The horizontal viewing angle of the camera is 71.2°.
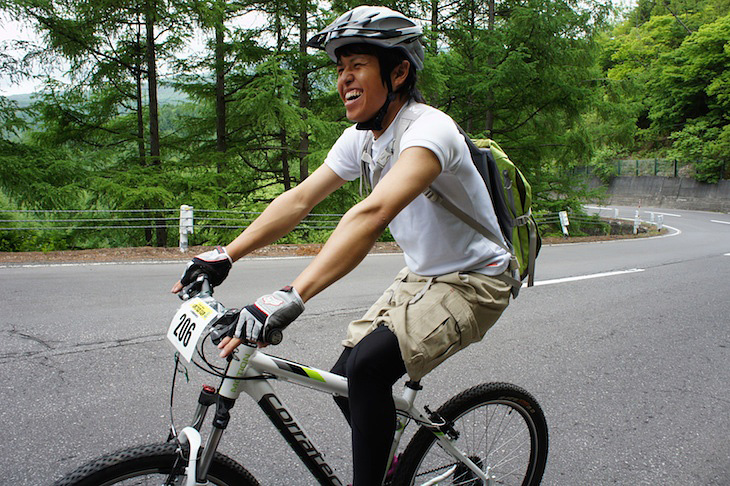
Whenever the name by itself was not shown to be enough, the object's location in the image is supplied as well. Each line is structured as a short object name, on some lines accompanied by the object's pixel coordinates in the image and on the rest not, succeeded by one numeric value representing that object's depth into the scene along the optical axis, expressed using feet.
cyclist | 5.52
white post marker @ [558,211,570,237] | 62.39
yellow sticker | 5.01
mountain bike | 5.01
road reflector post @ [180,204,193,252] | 36.63
